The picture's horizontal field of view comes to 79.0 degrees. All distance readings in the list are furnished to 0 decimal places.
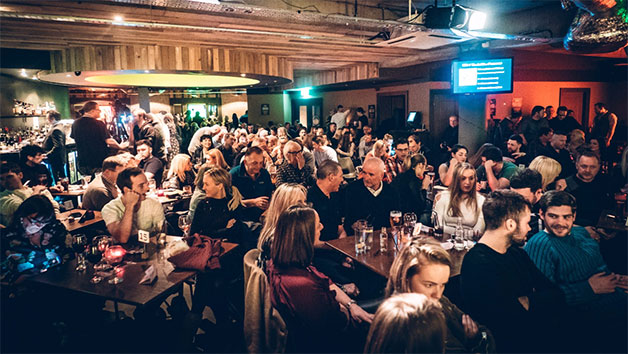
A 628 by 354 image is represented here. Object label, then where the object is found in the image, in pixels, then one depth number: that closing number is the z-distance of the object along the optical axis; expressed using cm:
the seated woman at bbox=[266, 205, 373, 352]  203
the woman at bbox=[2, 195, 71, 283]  266
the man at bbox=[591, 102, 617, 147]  862
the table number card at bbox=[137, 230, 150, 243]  288
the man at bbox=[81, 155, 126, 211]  429
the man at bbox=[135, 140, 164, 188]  564
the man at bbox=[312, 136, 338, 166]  708
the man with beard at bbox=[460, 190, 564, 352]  197
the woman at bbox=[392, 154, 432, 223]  456
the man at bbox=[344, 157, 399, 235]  388
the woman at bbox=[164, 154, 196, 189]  560
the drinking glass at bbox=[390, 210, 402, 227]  319
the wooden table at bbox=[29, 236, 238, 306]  234
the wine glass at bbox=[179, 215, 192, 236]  338
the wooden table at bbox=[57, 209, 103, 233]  375
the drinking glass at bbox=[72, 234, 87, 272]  273
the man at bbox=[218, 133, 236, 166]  760
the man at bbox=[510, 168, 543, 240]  338
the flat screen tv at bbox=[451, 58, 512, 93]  710
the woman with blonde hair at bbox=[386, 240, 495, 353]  188
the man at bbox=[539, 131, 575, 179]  528
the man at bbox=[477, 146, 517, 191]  472
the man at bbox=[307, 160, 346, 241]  379
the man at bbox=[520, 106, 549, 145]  871
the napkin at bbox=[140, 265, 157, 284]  249
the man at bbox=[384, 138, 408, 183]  560
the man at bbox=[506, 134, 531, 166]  591
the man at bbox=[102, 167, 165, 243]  320
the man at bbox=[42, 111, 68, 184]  790
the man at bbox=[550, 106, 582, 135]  893
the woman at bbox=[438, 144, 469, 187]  516
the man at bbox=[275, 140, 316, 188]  525
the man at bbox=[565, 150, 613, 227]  387
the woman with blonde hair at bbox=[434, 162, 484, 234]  347
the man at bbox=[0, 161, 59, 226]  359
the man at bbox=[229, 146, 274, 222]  484
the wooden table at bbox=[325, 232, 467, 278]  269
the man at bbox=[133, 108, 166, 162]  683
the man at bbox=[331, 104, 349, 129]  1452
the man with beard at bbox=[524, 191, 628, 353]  230
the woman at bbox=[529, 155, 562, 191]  408
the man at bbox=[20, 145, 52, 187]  550
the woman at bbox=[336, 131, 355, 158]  903
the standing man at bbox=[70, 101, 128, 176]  629
